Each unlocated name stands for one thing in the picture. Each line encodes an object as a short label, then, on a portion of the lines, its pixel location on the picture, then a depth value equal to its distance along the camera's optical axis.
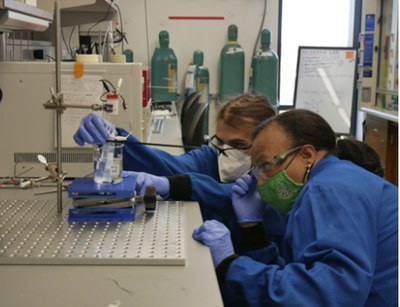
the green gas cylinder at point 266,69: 5.03
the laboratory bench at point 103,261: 0.89
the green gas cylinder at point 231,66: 5.08
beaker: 1.44
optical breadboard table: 1.06
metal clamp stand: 1.34
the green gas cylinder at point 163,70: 5.07
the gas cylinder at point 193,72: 5.04
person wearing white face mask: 1.59
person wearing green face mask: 1.02
